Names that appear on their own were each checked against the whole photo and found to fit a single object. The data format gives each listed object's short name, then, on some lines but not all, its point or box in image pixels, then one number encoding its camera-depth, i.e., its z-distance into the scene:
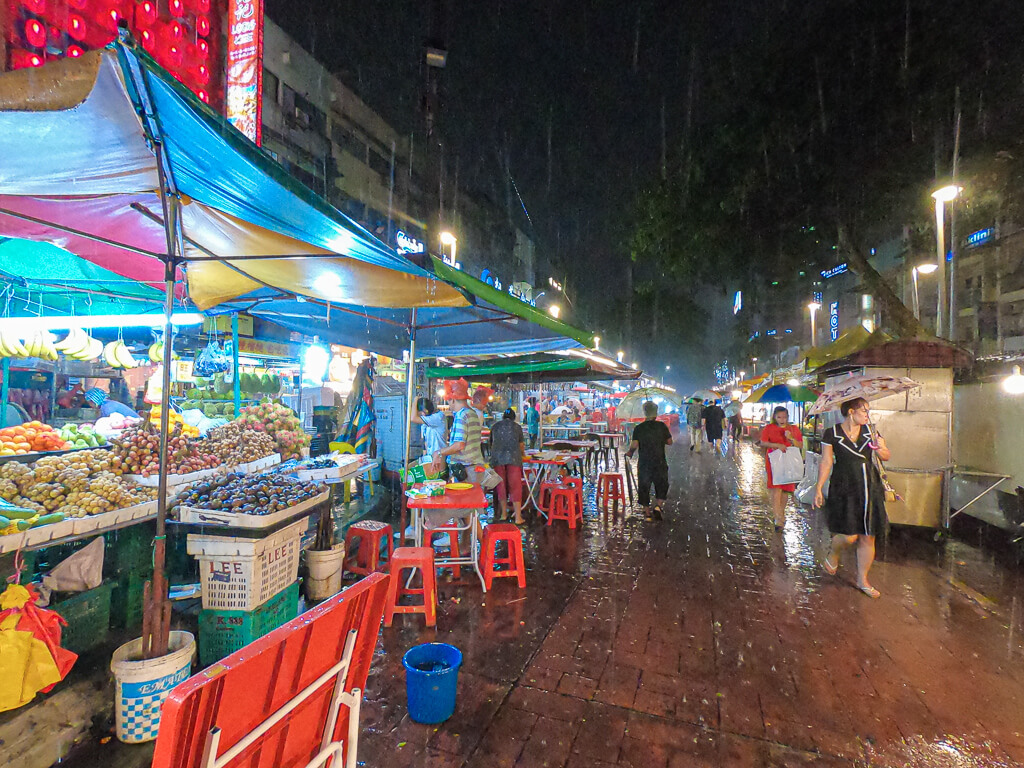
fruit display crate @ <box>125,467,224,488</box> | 4.45
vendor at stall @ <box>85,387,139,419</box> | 9.69
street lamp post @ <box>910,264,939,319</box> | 16.73
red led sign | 8.23
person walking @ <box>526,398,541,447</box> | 16.12
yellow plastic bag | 2.77
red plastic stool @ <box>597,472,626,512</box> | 9.51
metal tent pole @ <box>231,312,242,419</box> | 7.41
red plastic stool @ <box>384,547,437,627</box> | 4.40
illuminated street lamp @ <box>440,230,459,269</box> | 24.86
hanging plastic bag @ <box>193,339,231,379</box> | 7.20
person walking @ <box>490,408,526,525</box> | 8.01
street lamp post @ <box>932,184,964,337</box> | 9.63
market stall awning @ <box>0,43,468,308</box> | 2.14
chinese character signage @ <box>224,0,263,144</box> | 11.42
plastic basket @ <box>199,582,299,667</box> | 3.66
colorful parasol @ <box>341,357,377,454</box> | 8.62
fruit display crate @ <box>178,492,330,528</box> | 3.71
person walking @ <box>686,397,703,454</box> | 19.65
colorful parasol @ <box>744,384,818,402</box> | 13.50
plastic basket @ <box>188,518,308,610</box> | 3.68
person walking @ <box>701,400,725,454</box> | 18.81
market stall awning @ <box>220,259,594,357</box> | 5.29
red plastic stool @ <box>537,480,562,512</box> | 8.39
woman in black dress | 5.25
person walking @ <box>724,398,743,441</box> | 25.35
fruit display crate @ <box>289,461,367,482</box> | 5.61
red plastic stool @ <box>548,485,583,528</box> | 8.09
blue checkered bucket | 2.93
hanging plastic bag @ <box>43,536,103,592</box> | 3.54
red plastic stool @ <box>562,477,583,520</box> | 8.23
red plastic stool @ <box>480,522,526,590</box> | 5.25
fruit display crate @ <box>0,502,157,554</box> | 3.07
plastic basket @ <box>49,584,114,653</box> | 3.51
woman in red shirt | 8.00
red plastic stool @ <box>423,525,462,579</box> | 5.83
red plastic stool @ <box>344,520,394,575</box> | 5.56
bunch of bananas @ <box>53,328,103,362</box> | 6.10
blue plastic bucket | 3.12
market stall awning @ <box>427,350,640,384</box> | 10.33
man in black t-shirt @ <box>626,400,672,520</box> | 8.65
